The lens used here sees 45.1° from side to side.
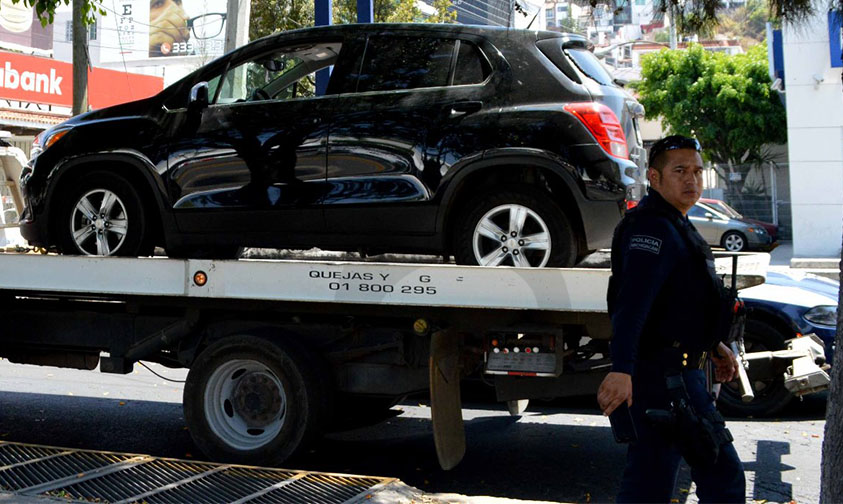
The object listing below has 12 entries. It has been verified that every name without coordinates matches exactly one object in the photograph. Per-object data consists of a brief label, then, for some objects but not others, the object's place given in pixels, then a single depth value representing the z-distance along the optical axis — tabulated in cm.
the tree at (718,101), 3319
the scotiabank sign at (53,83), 2703
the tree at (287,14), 1831
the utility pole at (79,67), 1586
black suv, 584
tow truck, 571
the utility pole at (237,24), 1275
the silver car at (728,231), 2516
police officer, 355
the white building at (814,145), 2262
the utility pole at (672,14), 577
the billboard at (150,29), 5434
